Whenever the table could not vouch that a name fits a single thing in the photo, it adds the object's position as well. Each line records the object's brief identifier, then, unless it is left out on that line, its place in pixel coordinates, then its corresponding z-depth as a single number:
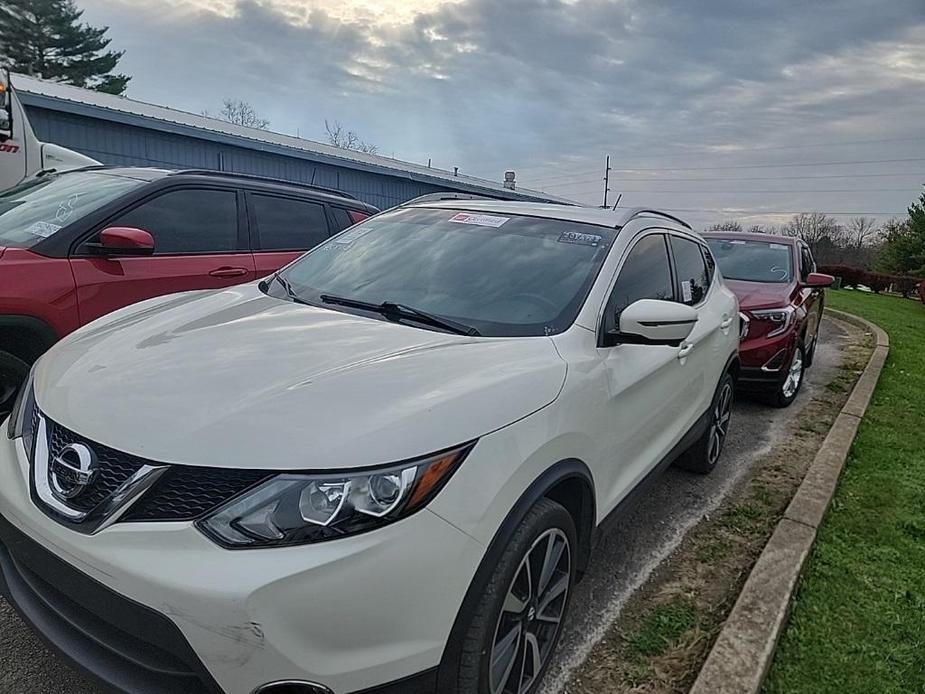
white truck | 6.45
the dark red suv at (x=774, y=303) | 6.05
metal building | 10.23
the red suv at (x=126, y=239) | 3.37
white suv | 1.48
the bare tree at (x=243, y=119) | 45.41
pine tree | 27.17
